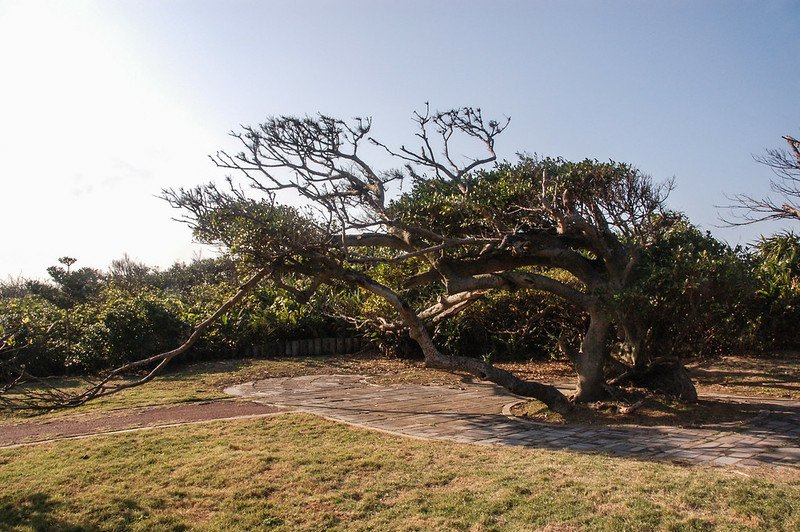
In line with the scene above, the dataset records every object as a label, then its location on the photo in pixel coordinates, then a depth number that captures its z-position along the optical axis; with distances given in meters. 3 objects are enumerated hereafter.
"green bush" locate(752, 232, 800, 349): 14.20
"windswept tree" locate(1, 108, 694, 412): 8.98
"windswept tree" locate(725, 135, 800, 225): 16.88
